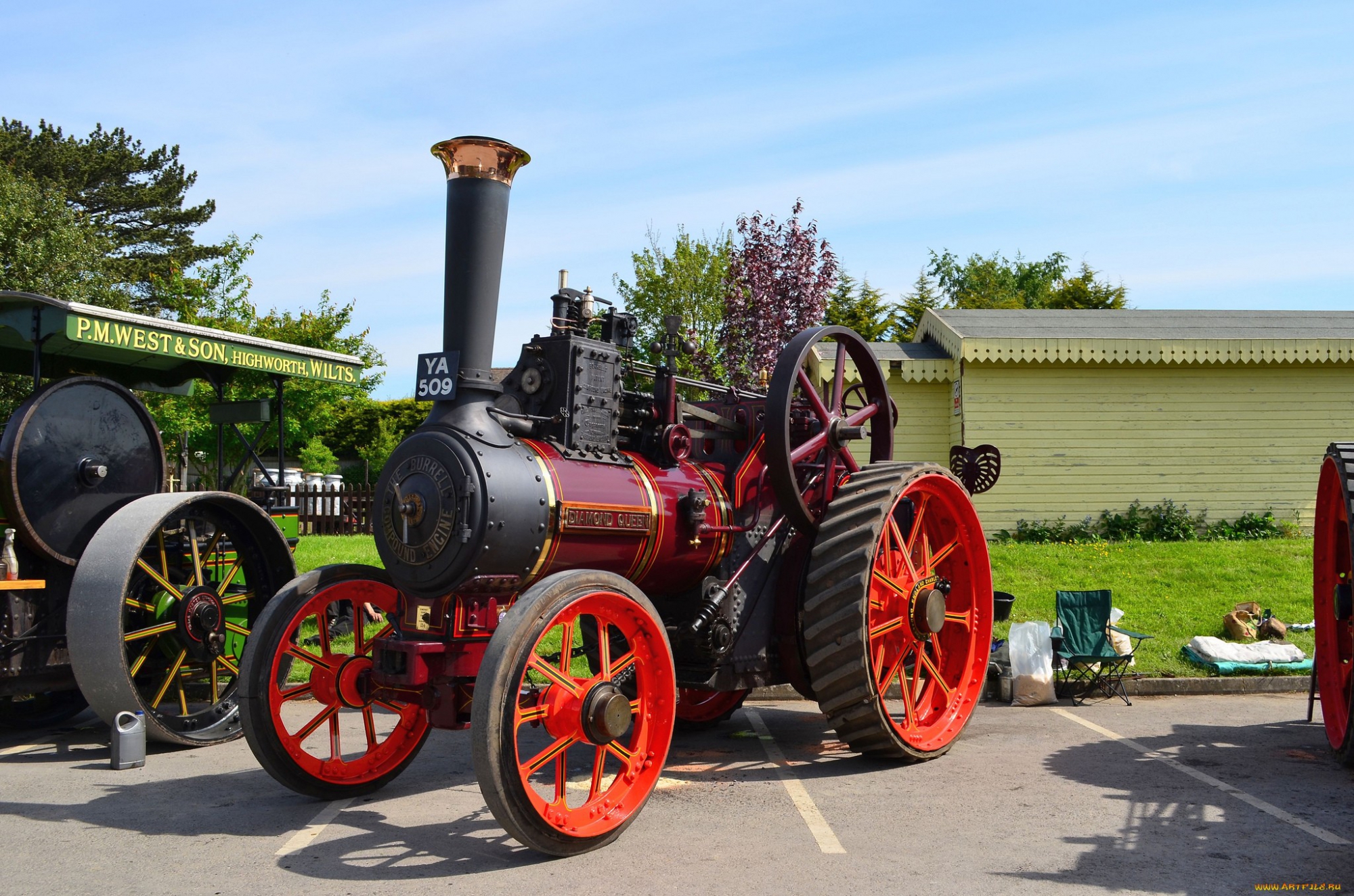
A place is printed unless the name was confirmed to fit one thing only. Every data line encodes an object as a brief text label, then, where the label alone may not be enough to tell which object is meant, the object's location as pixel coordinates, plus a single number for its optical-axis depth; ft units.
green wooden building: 47.91
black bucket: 29.25
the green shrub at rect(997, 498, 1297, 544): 47.03
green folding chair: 27.61
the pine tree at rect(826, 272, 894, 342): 98.89
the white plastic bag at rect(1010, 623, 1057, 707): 27.02
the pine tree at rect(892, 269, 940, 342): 109.81
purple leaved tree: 69.15
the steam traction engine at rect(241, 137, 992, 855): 15.92
